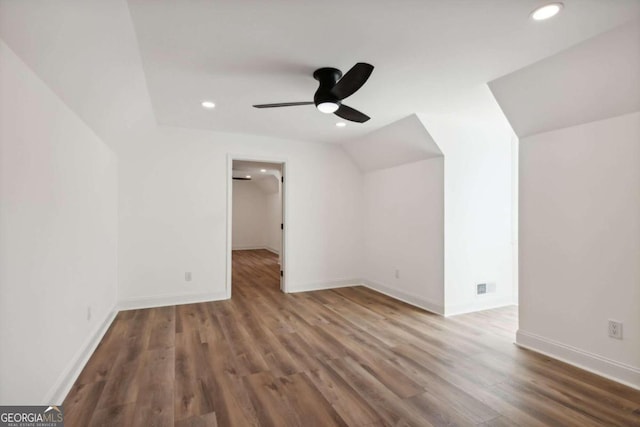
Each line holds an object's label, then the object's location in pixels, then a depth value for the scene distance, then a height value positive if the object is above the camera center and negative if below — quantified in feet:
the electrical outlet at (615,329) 7.07 -2.68
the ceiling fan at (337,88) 6.39 +3.04
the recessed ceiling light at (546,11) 5.21 +3.73
